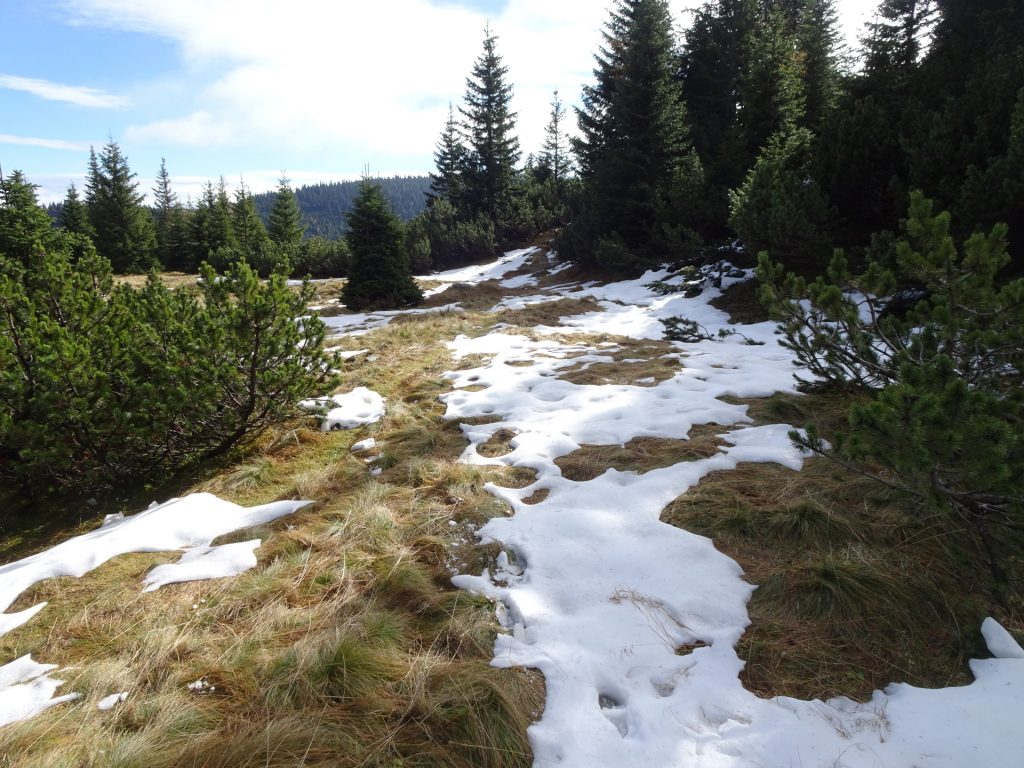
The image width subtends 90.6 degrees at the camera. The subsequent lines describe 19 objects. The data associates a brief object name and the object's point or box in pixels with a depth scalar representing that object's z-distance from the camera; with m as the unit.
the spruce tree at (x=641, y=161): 15.29
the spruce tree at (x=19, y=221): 17.39
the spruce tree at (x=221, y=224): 29.38
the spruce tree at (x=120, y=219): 29.92
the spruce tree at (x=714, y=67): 20.45
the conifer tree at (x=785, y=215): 8.42
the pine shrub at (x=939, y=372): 2.03
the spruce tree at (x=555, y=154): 41.67
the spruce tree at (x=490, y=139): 30.75
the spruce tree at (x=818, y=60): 16.86
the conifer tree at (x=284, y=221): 30.42
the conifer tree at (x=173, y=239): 31.34
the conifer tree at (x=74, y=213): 28.87
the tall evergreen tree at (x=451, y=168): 31.95
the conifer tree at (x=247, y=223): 29.52
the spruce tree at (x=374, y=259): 14.34
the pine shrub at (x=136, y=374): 4.21
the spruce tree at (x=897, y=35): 16.52
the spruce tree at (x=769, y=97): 12.60
